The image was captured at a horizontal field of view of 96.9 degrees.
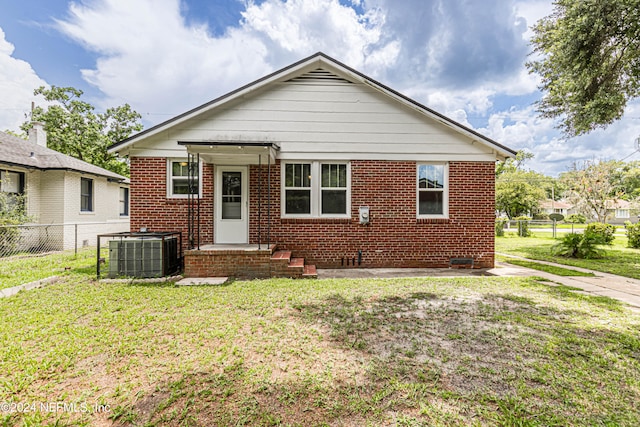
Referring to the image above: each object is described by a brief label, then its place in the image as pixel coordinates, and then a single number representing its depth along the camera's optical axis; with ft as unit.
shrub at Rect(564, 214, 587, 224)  111.80
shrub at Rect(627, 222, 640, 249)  42.73
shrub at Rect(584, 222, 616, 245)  45.91
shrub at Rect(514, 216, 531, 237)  65.92
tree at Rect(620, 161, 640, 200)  161.07
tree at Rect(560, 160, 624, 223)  77.87
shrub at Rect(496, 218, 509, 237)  67.21
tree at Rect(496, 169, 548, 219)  110.32
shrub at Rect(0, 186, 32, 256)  29.85
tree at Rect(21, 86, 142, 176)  76.84
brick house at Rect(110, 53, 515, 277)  25.70
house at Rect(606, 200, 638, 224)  161.51
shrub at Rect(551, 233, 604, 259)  33.50
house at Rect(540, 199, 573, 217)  181.48
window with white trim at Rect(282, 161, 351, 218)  26.55
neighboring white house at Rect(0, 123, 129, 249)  37.86
